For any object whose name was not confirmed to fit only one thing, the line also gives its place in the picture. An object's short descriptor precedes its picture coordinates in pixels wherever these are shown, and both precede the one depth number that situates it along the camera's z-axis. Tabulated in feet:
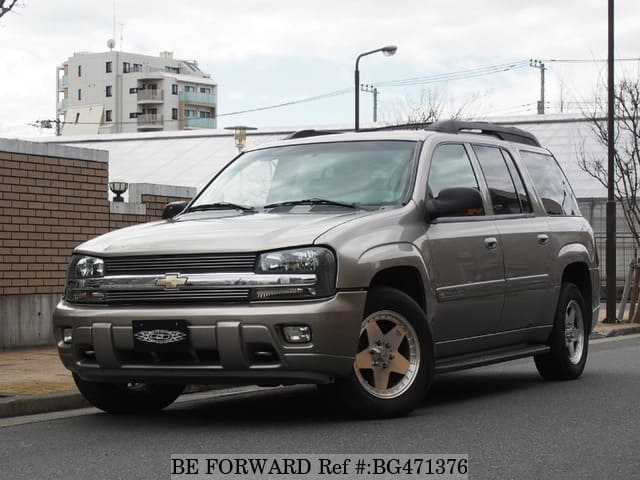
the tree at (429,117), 157.81
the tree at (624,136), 89.40
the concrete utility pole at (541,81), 275.32
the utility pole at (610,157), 73.67
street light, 102.94
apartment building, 409.69
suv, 25.50
